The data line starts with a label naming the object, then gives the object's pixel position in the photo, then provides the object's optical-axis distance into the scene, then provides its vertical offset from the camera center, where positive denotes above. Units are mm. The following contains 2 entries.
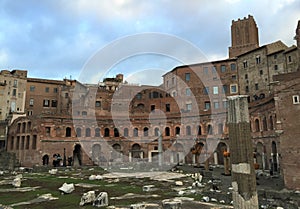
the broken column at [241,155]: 7555 -291
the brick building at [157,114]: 38406 +4789
